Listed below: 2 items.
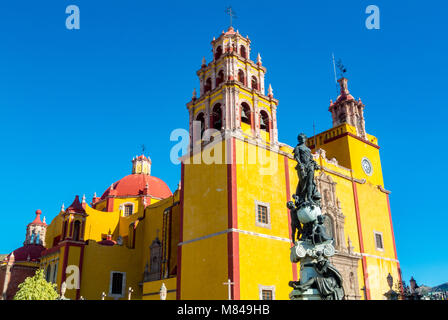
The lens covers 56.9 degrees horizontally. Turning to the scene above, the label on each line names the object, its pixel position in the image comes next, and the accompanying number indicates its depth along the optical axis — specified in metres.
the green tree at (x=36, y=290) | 20.75
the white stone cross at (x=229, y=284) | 19.58
